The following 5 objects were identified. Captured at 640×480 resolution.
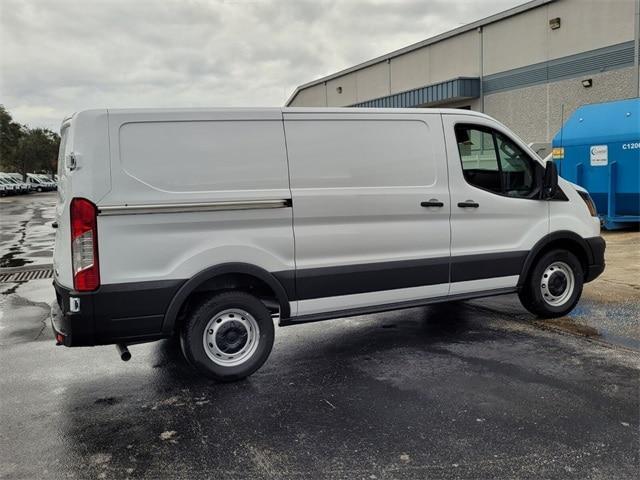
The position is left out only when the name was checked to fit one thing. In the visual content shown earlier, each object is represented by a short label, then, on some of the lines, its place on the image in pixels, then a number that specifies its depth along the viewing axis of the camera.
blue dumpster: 12.16
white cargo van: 4.25
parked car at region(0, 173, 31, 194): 52.24
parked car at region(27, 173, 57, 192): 62.07
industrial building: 23.39
